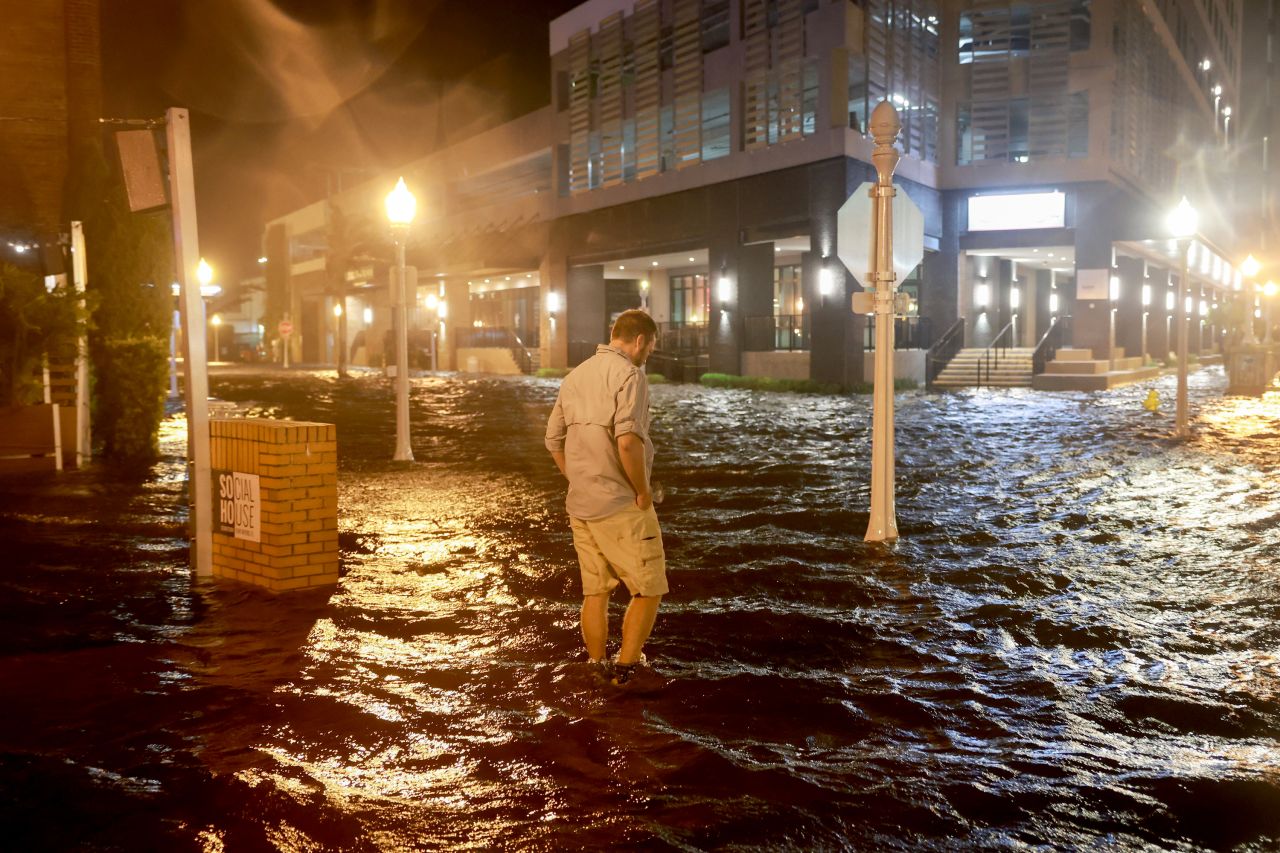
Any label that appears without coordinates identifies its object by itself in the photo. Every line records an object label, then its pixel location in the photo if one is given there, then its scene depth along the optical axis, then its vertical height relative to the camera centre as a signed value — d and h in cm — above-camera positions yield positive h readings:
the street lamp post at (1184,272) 1688 +141
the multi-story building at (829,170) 3462 +706
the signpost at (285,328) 5597 +230
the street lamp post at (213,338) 7985 +298
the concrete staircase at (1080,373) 3359 -37
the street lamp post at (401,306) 1501 +94
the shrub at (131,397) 1460 -32
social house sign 741 -93
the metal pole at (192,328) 744 +32
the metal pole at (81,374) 1426 +1
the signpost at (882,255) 870 +91
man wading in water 507 -48
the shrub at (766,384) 3244 -59
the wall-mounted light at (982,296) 4184 +265
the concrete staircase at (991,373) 3612 -31
